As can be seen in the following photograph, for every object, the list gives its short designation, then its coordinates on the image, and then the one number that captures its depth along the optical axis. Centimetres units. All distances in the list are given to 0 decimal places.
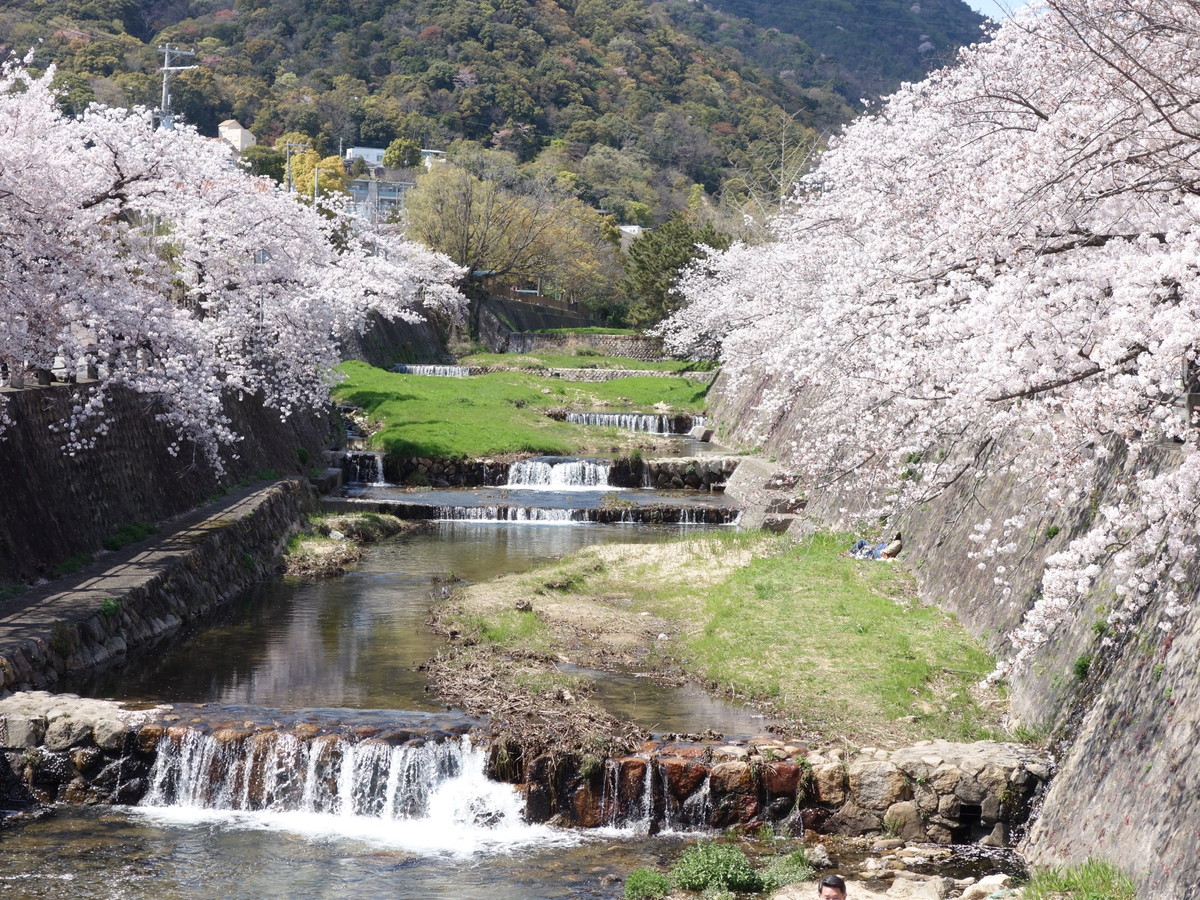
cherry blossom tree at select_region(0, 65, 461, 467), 1608
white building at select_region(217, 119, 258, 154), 9575
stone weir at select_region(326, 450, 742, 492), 3297
